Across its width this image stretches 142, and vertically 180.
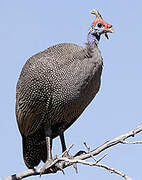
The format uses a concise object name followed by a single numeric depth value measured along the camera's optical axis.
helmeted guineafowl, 11.94
